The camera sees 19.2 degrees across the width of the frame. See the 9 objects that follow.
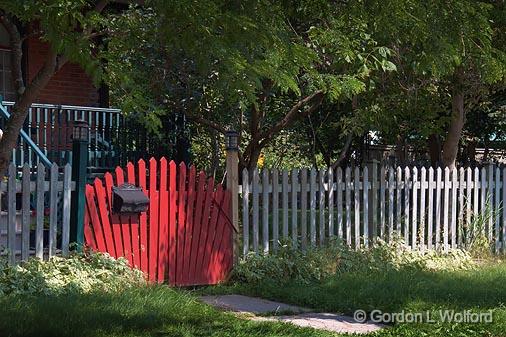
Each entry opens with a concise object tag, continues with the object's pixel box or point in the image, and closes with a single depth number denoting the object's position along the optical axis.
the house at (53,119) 23.41
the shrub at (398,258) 20.07
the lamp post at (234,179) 18.90
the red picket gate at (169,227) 16.86
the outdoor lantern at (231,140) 18.96
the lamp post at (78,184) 16.38
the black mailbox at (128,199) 16.63
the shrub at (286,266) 18.61
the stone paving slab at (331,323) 14.13
